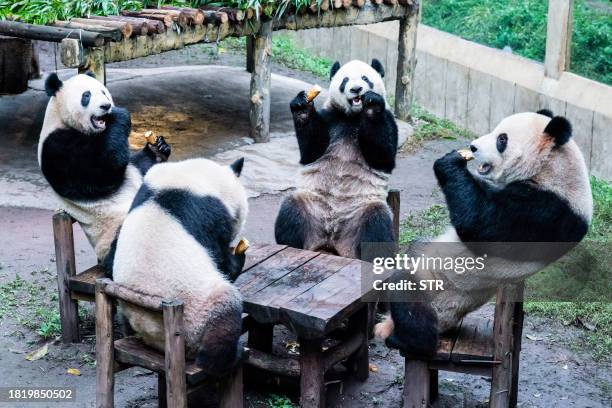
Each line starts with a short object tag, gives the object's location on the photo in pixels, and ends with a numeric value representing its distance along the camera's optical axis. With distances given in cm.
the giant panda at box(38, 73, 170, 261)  597
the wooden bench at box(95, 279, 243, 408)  432
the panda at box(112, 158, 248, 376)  453
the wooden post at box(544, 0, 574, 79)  1064
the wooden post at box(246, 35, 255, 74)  1192
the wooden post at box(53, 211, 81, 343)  597
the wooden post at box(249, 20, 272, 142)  996
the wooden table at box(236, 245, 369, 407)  475
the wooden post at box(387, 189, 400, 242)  644
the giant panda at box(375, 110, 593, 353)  478
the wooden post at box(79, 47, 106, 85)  798
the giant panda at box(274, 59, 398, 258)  624
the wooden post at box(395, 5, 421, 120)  1133
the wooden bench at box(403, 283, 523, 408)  472
